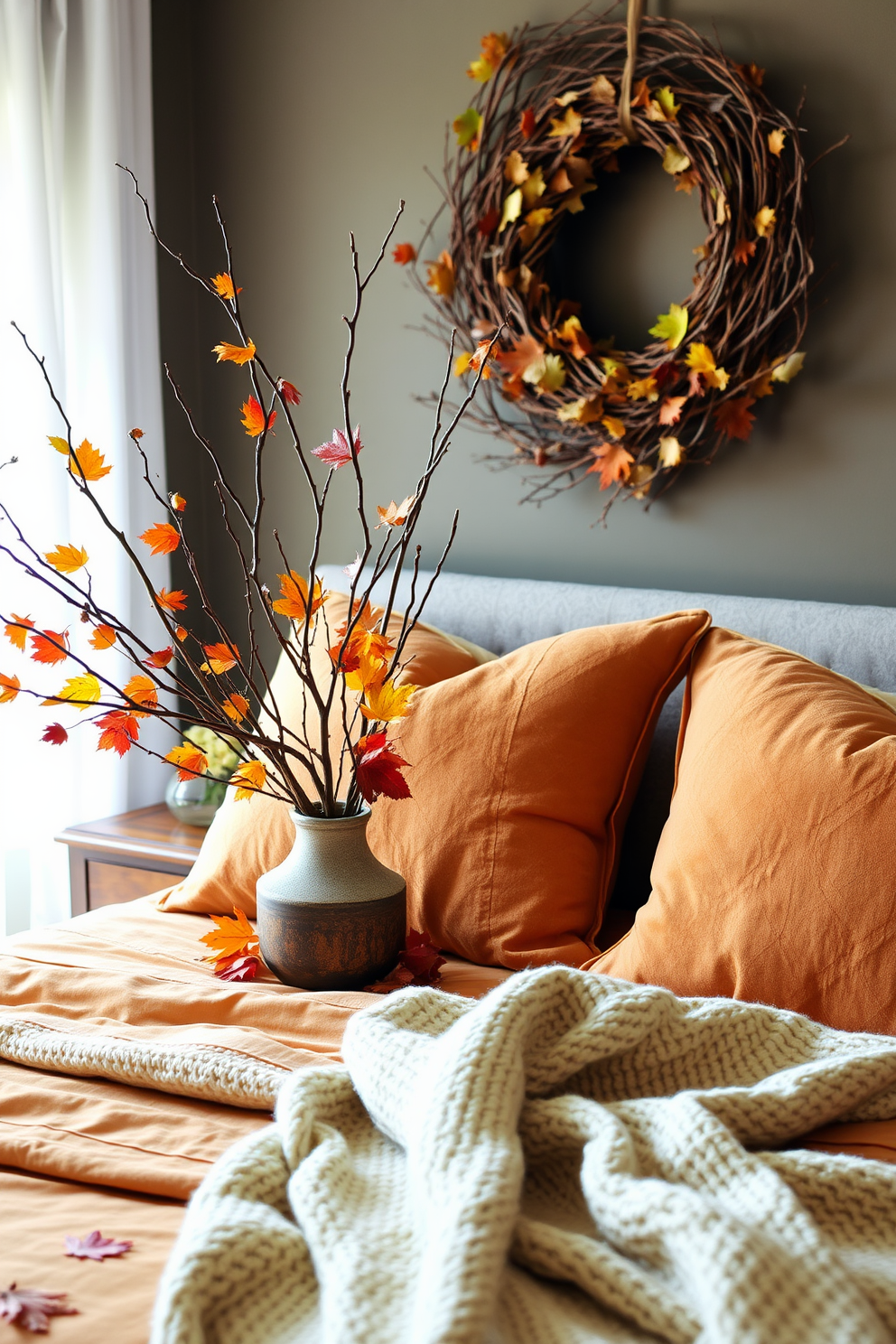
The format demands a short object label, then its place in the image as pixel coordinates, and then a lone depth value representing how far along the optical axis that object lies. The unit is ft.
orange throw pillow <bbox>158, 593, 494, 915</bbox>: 5.36
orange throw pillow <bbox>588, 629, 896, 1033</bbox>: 3.98
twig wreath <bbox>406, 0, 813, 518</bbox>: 6.24
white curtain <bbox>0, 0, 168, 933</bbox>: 7.55
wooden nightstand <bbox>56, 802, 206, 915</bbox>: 6.97
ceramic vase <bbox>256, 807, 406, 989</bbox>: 4.47
